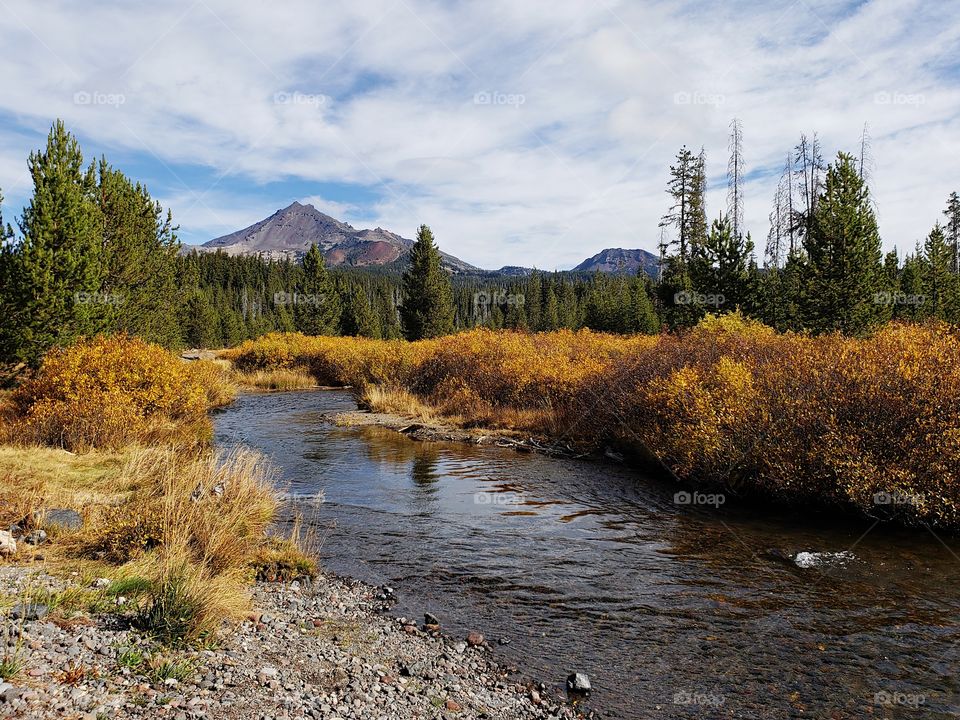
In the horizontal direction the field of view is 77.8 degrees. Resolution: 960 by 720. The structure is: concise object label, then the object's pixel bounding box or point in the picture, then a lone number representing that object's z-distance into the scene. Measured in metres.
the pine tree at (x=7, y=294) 18.56
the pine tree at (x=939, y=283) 47.00
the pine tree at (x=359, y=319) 61.53
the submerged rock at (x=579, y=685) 6.25
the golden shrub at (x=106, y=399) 15.27
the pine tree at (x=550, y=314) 93.69
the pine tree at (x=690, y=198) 52.31
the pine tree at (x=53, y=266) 18.69
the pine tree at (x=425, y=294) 53.22
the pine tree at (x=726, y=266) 40.06
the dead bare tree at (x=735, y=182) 46.50
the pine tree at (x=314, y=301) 58.75
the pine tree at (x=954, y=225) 70.88
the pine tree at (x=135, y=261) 26.70
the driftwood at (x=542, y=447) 19.01
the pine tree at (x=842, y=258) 31.28
